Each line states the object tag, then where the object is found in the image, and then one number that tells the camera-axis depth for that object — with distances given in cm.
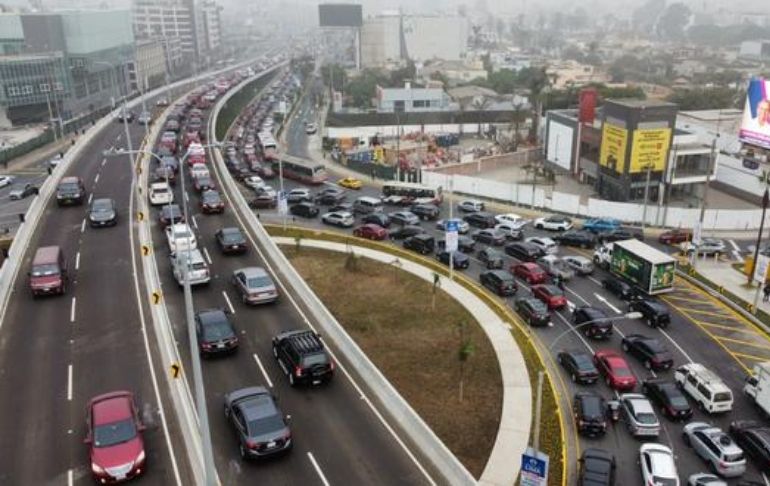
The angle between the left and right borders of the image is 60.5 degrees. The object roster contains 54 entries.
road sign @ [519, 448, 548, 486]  2078
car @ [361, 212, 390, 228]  5909
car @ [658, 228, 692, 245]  5703
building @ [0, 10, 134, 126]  13100
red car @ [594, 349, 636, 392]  3319
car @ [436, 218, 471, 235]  5800
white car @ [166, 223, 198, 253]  4200
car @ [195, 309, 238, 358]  3041
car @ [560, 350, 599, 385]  3356
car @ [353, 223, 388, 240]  5609
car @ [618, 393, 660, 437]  2923
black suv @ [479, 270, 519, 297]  4472
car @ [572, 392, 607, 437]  2923
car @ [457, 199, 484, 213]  6506
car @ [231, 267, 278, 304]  3662
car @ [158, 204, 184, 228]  4875
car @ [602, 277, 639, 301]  4425
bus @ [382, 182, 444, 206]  6850
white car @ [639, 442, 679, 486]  2522
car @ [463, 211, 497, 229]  5997
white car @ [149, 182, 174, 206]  5338
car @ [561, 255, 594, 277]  4906
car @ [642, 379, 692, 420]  3098
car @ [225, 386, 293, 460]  2322
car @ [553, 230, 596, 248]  5528
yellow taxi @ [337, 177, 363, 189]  7594
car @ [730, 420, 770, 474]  2759
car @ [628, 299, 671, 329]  4038
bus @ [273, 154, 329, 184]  7656
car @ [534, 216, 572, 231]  5938
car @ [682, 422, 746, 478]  2673
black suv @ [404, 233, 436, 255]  5297
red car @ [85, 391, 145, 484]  2173
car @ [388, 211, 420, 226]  5900
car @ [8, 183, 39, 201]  7275
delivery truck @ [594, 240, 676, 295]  4438
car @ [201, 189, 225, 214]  5247
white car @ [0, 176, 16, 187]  7861
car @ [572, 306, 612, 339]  3897
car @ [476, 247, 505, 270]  4934
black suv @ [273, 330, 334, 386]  2842
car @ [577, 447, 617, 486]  2484
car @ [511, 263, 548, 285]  4681
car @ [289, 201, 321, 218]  6238
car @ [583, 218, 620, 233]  5894
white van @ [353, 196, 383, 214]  6444
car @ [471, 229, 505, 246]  5531
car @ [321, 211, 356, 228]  5969
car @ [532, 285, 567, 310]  4269
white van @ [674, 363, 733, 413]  3141
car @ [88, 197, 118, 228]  4653
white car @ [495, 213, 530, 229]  5824
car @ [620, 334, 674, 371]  3547
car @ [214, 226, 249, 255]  4403
